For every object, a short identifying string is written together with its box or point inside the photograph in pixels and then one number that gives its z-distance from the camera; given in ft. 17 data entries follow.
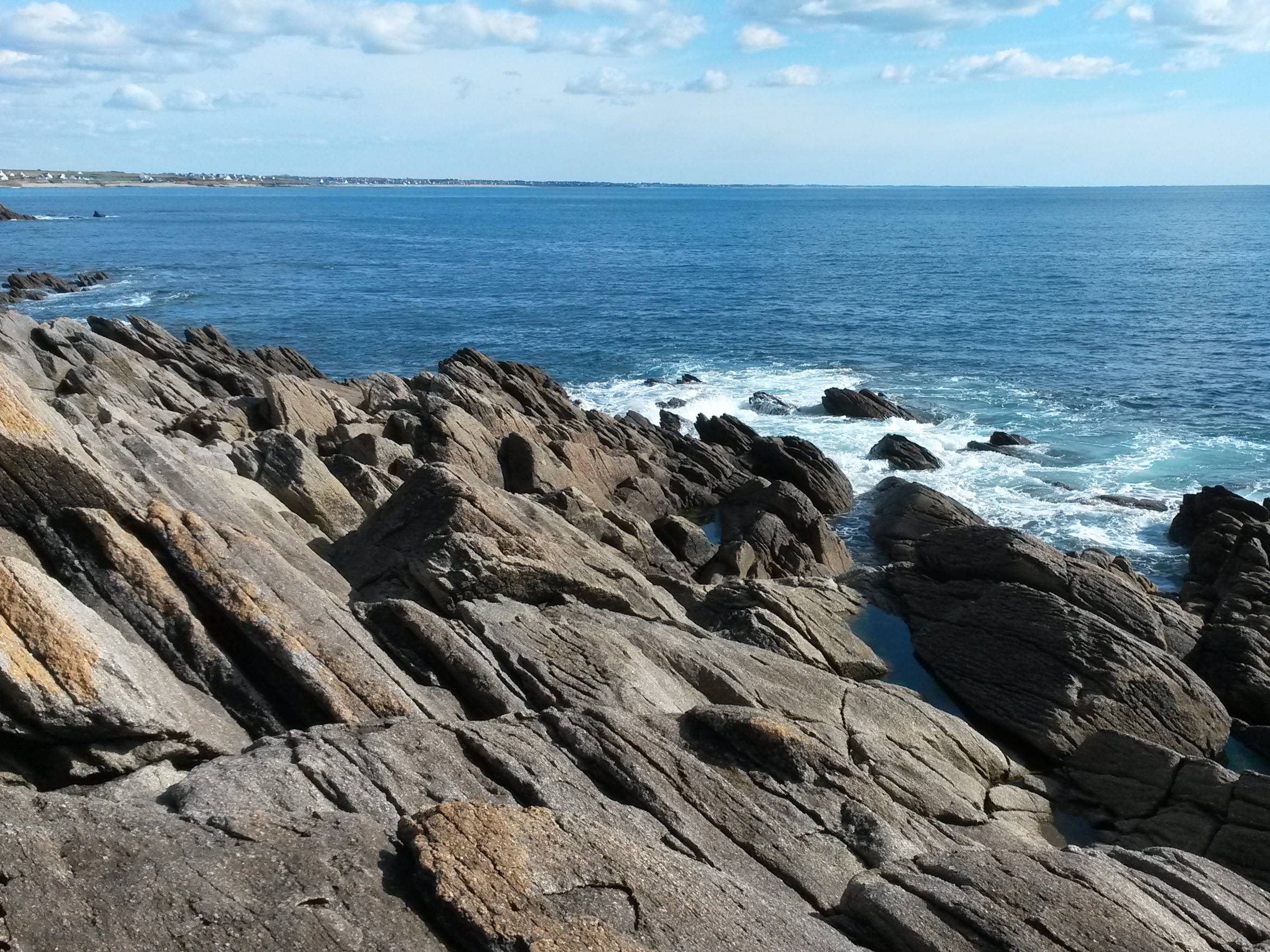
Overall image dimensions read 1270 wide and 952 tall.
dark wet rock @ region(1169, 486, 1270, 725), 86.94
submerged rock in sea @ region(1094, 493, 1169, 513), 143.33
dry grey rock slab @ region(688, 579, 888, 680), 84.58
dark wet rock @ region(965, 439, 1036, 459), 169.99
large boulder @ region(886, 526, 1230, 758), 79.30
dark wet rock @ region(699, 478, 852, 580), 113.39
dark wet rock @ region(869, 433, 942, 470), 159.74
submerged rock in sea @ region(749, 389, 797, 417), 199.11
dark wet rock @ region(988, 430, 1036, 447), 174.29
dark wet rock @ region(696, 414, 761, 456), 165.68
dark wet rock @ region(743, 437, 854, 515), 141.69
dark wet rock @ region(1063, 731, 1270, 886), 62.44
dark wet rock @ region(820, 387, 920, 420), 191.93
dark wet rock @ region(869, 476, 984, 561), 122.93
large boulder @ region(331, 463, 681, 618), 66.90
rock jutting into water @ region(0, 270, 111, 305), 311.47
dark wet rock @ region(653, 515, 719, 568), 115.03
